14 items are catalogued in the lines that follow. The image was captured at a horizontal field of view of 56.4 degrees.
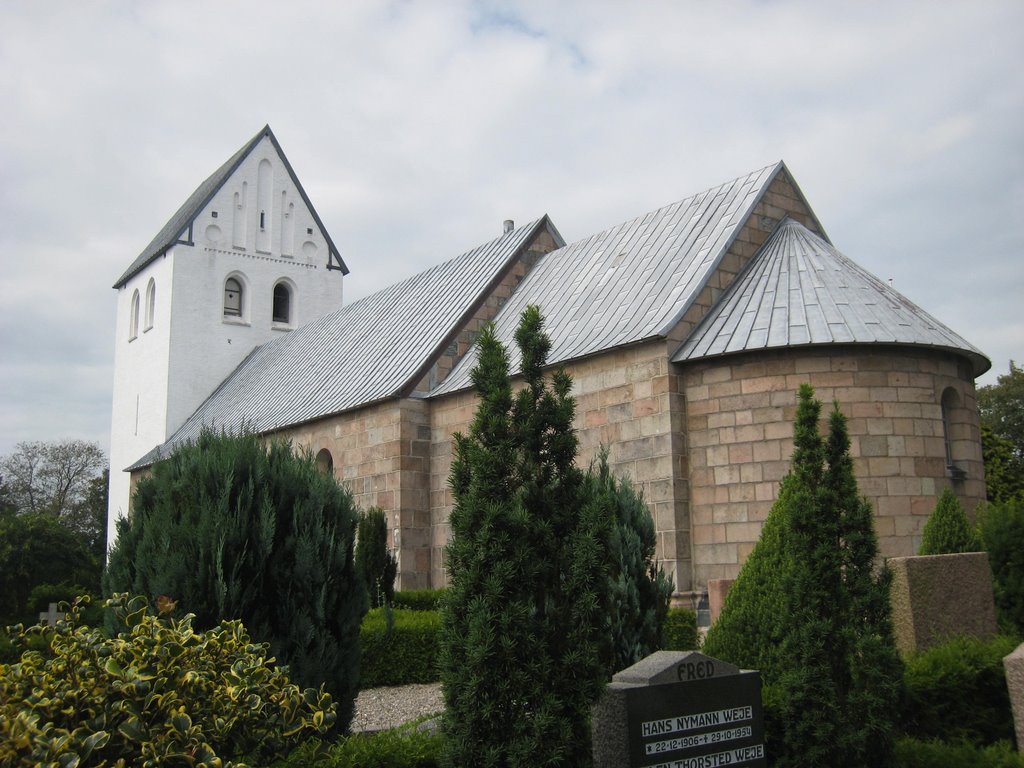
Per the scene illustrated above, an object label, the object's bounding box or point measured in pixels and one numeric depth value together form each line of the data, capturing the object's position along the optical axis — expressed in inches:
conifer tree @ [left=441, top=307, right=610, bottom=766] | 179.9
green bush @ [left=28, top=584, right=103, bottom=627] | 674.2
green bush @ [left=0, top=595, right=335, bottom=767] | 150.0
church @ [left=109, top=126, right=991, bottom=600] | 454.6
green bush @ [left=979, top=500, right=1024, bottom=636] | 330.3
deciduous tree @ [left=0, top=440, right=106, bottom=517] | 1793.6
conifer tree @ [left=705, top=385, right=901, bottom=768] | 215.9
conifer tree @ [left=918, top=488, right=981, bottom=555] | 354.9
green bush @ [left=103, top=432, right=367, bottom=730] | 210.5
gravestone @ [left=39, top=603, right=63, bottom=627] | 501.8
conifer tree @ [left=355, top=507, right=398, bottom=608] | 486.6
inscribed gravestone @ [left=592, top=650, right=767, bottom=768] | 185.6
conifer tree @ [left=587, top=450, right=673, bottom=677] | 283.3
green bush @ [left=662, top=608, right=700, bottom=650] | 393.4
